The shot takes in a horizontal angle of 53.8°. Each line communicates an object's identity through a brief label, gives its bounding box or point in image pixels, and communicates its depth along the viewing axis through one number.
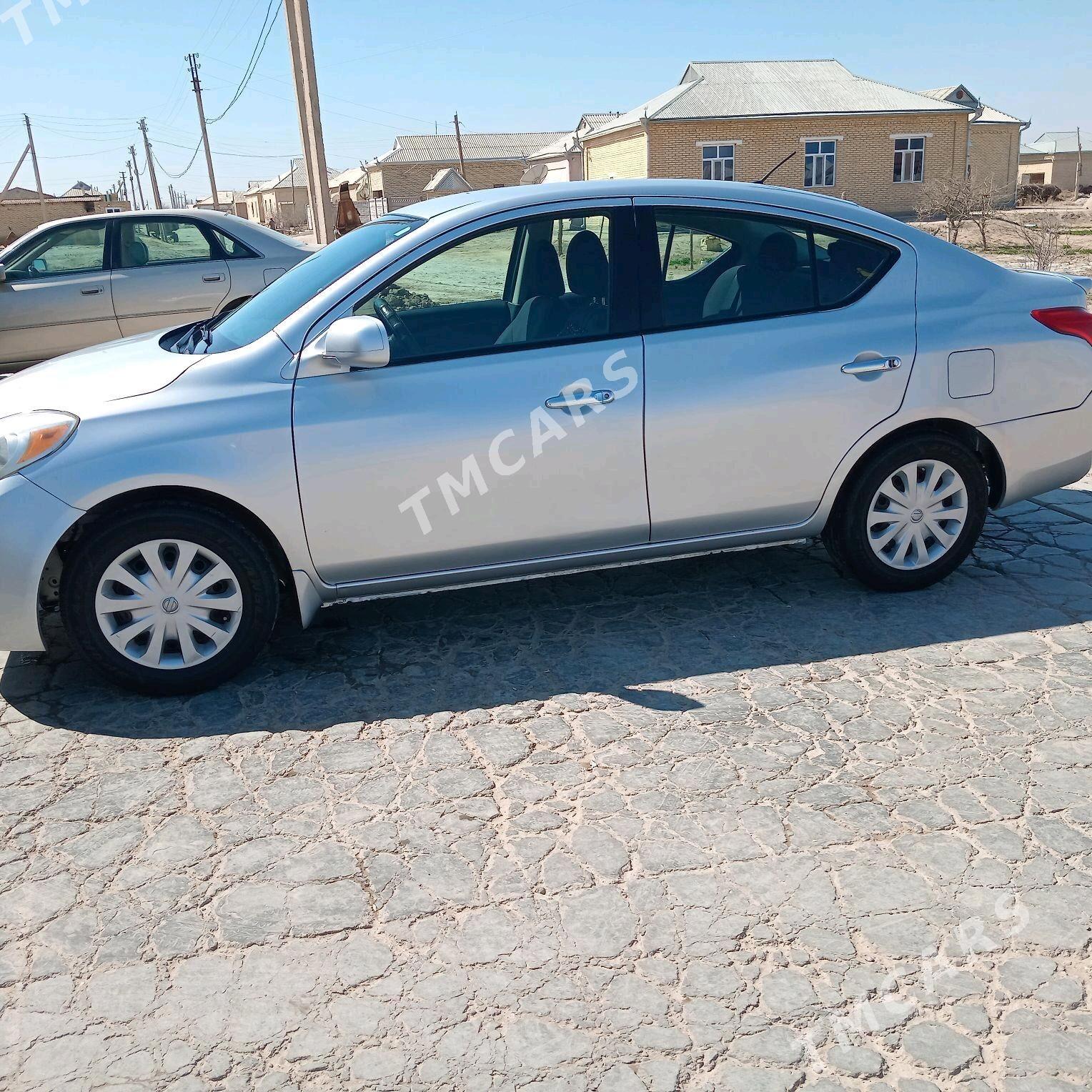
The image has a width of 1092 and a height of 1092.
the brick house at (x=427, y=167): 74.31
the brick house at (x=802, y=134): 42.88
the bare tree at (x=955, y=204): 25.50
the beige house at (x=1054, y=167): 73.94
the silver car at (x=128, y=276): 10.01
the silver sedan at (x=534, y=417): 3.87
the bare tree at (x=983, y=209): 25.81
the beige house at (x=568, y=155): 52.44
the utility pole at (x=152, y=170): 70.26
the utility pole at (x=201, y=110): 51.66
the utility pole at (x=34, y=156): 71.76
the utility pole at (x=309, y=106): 15.81
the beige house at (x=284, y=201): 85.88
